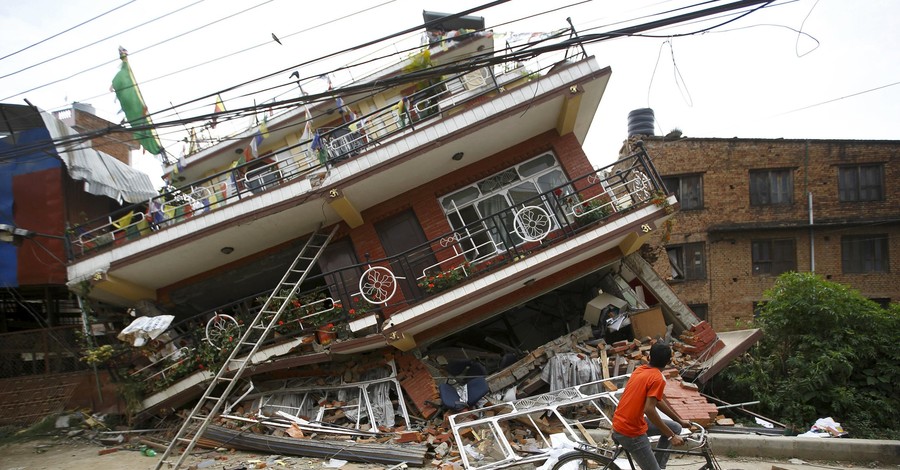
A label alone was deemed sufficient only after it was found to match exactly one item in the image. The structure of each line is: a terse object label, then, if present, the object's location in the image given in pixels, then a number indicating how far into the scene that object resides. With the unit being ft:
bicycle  17.56
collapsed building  32.07
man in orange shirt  16.19
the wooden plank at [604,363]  31.48
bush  31.71
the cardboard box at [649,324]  35.35
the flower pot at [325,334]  33.24
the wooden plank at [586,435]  25.33
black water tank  78.69
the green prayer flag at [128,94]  43.06
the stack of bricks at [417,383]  32.42
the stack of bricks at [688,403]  27.45
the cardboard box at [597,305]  36.81
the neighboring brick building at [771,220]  69.92
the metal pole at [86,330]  34.41
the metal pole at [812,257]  69.87
